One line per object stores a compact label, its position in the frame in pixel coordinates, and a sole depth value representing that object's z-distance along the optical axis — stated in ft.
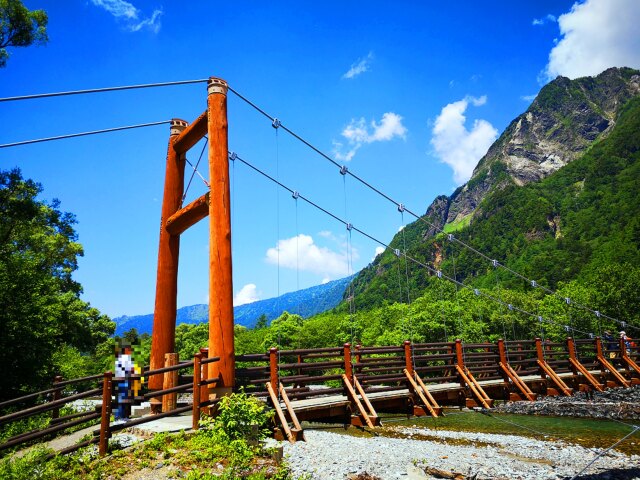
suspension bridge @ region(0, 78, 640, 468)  24.13
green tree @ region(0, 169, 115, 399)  43.21
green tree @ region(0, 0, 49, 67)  42.32
